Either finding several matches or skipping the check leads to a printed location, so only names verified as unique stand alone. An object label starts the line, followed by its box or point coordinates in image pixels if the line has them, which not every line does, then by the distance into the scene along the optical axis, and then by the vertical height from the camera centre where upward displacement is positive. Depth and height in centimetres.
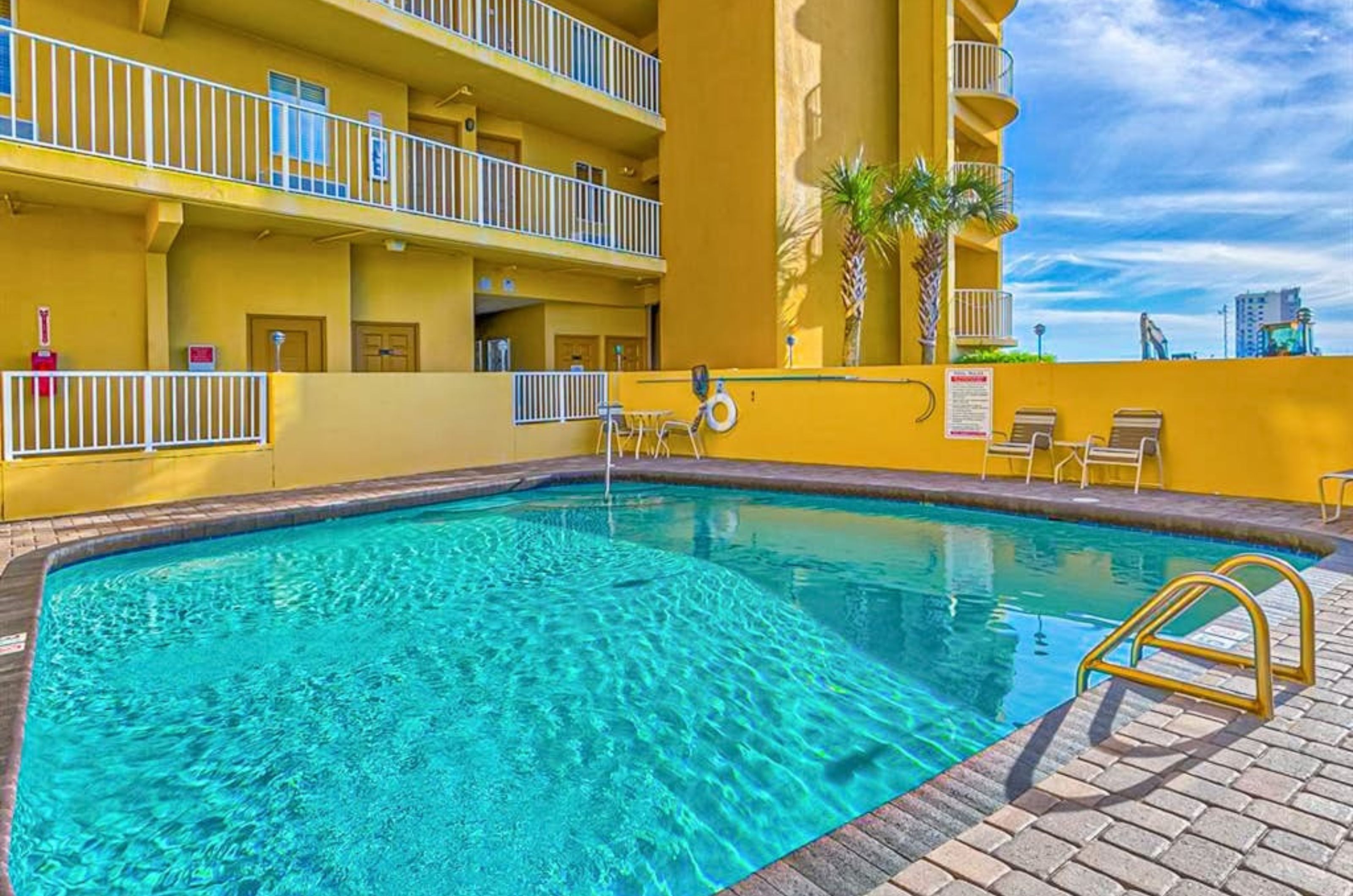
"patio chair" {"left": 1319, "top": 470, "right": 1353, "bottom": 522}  729 -68
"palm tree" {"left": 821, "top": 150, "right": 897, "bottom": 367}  1430 +364
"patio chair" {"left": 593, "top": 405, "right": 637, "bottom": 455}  1435 -23
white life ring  1359 +6
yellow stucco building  994 +390
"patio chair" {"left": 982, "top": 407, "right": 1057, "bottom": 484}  1016 -26
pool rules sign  1104 +22
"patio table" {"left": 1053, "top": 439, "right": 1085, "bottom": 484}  1009 -50
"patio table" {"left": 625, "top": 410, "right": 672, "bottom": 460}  1412 -7
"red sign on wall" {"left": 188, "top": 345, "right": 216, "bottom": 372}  1115 +88
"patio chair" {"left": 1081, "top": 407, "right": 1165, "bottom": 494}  945 -33
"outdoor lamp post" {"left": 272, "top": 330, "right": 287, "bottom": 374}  1134 +112
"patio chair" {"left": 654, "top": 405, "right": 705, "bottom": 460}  1380 -20
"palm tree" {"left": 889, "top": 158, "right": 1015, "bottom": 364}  1423 +380
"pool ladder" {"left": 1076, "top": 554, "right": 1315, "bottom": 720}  319 -102
